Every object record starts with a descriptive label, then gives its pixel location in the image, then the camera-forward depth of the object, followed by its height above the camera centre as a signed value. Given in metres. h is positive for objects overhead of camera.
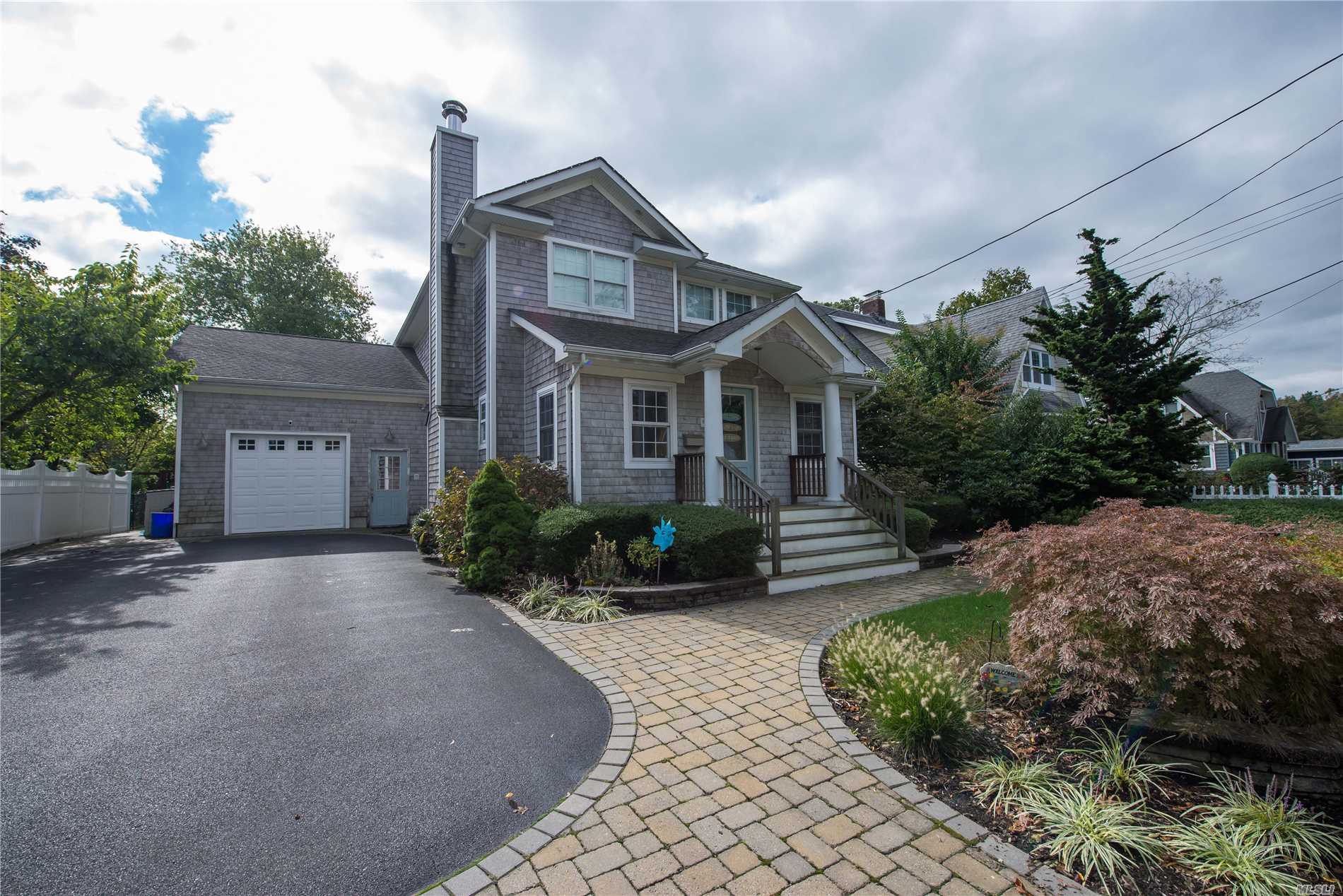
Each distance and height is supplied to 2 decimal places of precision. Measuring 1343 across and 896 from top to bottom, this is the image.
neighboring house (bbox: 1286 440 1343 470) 36.03 +0.84
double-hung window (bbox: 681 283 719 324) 13.11 +4.08
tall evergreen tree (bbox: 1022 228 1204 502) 10.80 +1.73
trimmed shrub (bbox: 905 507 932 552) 9.54 -1.01
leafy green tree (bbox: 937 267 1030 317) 34.03 +11.22
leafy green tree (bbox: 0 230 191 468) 10.73 +2.61
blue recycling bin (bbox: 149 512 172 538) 13.38 -1.01
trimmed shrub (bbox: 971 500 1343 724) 2.85 -0.88
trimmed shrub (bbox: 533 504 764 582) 7.21 -0.82
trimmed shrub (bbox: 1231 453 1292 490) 21.06 -0.12
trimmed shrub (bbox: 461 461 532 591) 7.56 -0.75
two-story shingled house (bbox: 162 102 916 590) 9.33 +1.87
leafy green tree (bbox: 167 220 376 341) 29.09 +10.80
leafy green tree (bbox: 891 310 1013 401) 15.55 +3.10
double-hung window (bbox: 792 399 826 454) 11.90 +0.97
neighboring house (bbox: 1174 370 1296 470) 29.70 +2.74
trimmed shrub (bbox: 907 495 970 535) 10.78 -0.81
